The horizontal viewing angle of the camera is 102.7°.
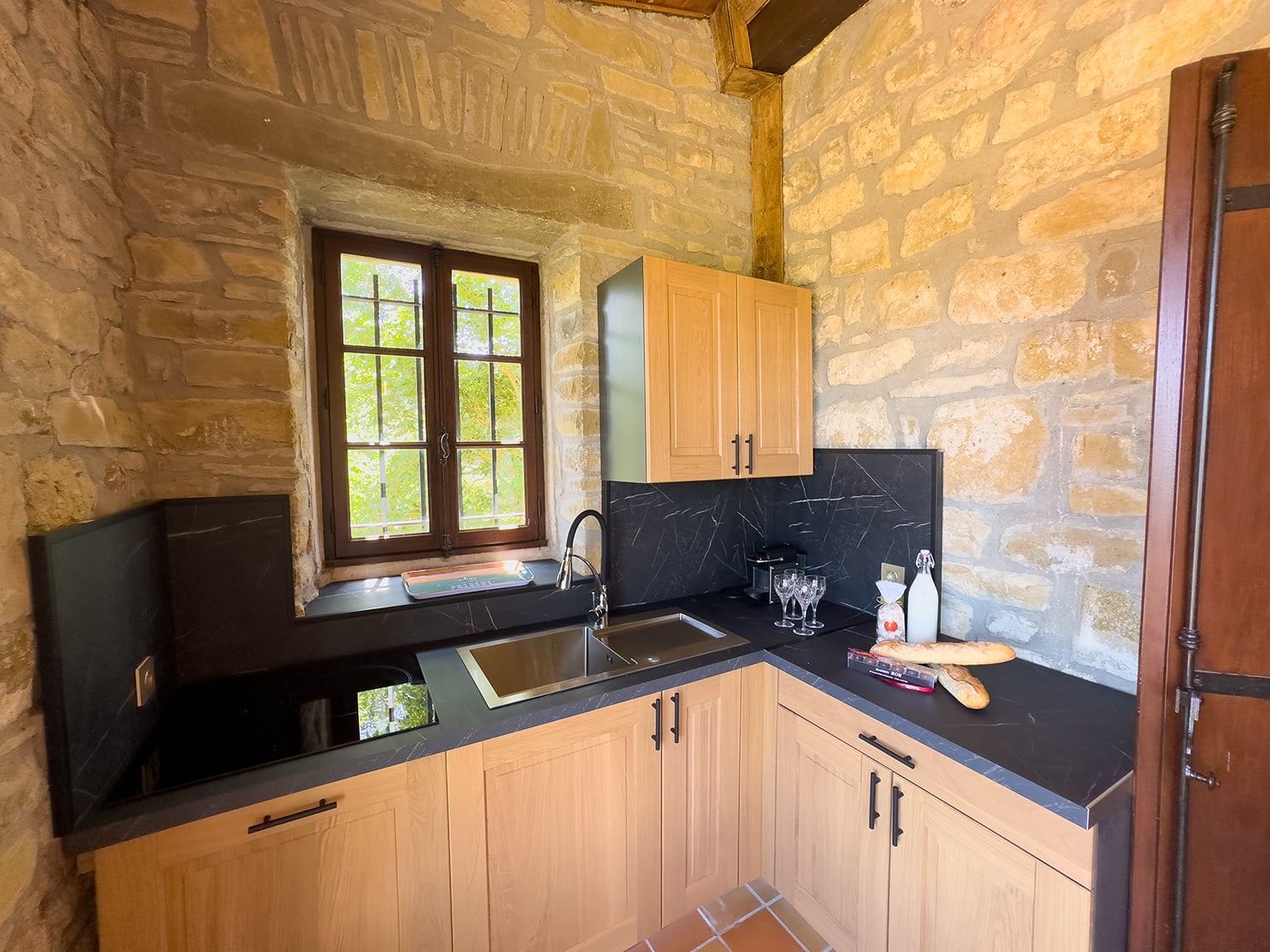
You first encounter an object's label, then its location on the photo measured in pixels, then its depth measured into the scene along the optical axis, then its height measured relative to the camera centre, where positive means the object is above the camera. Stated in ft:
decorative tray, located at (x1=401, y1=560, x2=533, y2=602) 5.48 -1.49
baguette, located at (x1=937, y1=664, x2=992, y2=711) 3.89 -1.91
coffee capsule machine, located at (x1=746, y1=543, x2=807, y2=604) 6.45 -1.52
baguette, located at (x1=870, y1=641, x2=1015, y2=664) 4.42 -1.83
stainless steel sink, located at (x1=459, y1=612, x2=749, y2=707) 5.06 -2.18
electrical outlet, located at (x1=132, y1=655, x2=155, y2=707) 3.60 -1.67
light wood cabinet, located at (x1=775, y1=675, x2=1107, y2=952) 3.20 -3.03
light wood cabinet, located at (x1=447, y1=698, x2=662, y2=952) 3.81 -3.17
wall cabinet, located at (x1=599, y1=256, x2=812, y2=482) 5.30 +0.81
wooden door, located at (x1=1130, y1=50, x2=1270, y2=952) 2.66 -0.57
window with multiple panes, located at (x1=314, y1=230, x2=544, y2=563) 5.72 +0.60
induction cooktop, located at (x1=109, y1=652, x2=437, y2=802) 3.30 -2.06
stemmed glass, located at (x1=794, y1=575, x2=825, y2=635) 5.60 -1.60
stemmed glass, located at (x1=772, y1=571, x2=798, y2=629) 5.73 -1.62
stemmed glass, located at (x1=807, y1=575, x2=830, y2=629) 5.61 -1.63
